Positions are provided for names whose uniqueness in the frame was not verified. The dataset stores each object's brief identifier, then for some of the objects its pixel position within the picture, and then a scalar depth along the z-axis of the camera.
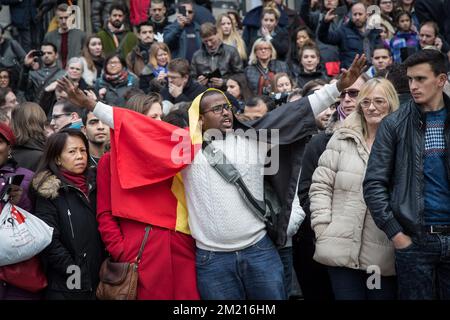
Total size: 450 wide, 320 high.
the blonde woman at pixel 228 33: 13.34
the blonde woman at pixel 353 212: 6.04
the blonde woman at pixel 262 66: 11.70
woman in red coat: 6.16
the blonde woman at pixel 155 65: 11.74
